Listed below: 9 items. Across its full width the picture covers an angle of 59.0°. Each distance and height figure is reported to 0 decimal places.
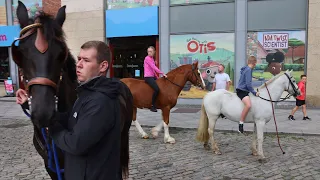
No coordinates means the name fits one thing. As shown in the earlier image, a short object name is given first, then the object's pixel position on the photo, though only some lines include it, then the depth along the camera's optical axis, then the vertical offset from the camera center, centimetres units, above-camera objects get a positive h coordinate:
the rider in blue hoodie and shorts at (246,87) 568 -39
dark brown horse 173 +2
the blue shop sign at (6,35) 1648 +198
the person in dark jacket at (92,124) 174 -35
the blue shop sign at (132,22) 1330 +226
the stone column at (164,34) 1312 +160
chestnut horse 736 -55
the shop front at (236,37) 1161 +133
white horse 560 -81
